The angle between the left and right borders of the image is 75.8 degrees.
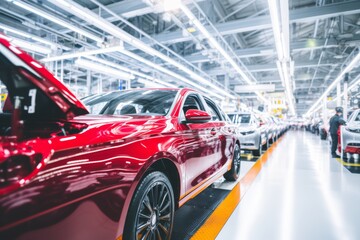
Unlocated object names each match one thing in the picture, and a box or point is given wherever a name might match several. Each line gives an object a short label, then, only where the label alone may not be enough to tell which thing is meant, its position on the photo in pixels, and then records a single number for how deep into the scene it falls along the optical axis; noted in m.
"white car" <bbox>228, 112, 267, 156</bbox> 6.73
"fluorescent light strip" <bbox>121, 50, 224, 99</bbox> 8.03
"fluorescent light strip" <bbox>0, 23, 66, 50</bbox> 6.02
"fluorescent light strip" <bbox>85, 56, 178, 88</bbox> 8.69
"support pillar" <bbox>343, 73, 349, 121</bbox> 11.00
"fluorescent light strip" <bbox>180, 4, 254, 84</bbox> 5.04
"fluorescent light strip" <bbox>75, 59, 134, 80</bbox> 7.80
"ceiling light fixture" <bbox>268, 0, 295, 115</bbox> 4.61
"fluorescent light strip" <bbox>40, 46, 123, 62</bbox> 7.01
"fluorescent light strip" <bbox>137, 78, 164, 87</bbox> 12.10
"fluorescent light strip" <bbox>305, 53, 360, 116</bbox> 7.85
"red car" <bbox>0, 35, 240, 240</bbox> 0.92
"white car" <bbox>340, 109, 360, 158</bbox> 5.53
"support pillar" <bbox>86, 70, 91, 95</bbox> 12.98
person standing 7.15
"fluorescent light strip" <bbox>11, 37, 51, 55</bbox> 6.52
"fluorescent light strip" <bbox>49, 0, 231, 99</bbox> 4.54
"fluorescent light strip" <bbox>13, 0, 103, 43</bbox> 4.75
